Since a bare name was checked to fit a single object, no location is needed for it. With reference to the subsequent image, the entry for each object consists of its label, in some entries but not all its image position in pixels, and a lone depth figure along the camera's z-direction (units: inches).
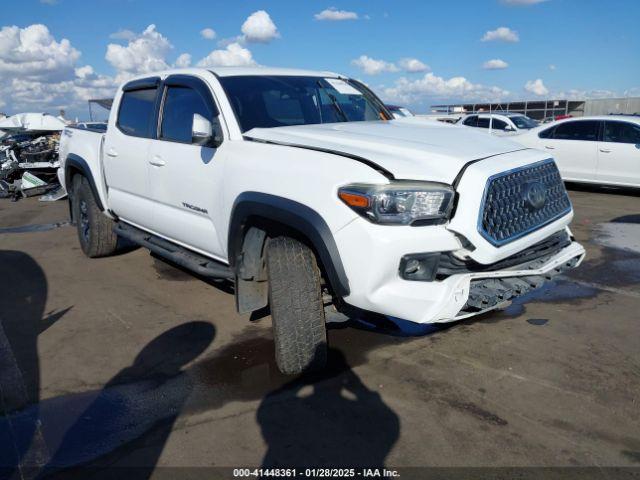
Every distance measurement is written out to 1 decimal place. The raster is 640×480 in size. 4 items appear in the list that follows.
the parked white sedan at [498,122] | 596.4
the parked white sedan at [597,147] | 404.5
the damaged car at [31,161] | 503.8
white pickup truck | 111.8
